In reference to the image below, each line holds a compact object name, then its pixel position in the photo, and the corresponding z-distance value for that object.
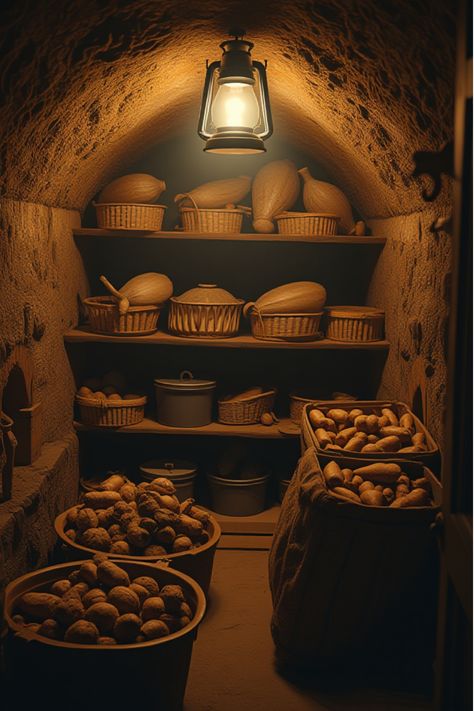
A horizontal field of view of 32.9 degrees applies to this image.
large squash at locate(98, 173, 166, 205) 4.46
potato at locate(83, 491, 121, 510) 3.64
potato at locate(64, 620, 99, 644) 2.52
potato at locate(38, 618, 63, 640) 2.58
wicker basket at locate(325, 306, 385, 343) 4.44
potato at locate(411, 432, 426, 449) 3.26
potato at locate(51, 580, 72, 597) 2.83
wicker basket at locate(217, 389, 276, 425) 4.59
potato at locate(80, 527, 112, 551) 3.31
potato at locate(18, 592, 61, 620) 2.71
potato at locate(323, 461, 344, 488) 2.95
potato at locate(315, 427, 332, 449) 3.45
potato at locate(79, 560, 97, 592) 2.88
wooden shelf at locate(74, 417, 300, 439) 4.51
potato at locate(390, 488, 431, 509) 2.85
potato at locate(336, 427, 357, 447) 3.55
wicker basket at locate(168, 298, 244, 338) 4.47
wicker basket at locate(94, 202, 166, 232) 4.43
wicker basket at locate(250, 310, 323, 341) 4.45
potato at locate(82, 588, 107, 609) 2.74
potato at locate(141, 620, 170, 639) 2.59
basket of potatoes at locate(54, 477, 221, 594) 3.31
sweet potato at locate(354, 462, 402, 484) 3.04
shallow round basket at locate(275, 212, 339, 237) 4.46
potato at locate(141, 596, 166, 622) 2.72
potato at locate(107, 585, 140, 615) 2.72
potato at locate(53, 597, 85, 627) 2.63
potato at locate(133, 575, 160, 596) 2.88
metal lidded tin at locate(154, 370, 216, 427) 4.55
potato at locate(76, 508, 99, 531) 3.42
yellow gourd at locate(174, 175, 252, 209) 4.60
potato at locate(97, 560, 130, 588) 2.86
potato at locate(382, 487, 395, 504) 2.95
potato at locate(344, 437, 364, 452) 3.39
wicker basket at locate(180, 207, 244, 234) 4.52
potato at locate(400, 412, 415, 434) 3.50
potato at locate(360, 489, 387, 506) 2.86
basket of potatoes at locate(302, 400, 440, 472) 3.21
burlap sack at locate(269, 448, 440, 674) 2.74
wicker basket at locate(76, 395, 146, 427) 4.46
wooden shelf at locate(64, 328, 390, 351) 4.42
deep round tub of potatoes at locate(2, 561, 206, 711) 2.45
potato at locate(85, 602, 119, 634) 2.61
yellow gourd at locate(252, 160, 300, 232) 4.59
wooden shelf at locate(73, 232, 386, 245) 4.47
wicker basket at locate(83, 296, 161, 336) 4.43
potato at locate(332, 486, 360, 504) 2.86
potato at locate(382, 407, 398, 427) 3.63
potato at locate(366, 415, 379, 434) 3.61
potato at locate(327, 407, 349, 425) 3.79
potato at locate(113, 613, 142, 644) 2.56
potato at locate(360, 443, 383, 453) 3.34
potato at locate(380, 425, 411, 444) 3.39
